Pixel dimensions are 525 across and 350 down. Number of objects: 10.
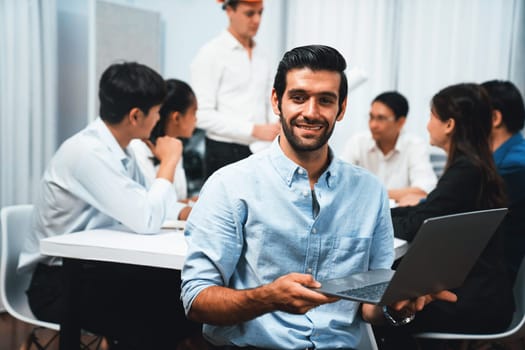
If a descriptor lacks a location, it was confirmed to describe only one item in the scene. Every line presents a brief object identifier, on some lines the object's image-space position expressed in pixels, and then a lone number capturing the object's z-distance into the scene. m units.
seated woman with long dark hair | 1.91
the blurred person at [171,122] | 2.62
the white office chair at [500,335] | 1.88
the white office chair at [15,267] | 1.96
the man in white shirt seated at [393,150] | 3.47
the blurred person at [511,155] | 2.29
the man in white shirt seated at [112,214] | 1.86
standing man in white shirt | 3.15
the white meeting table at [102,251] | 1.61
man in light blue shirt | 1.32
